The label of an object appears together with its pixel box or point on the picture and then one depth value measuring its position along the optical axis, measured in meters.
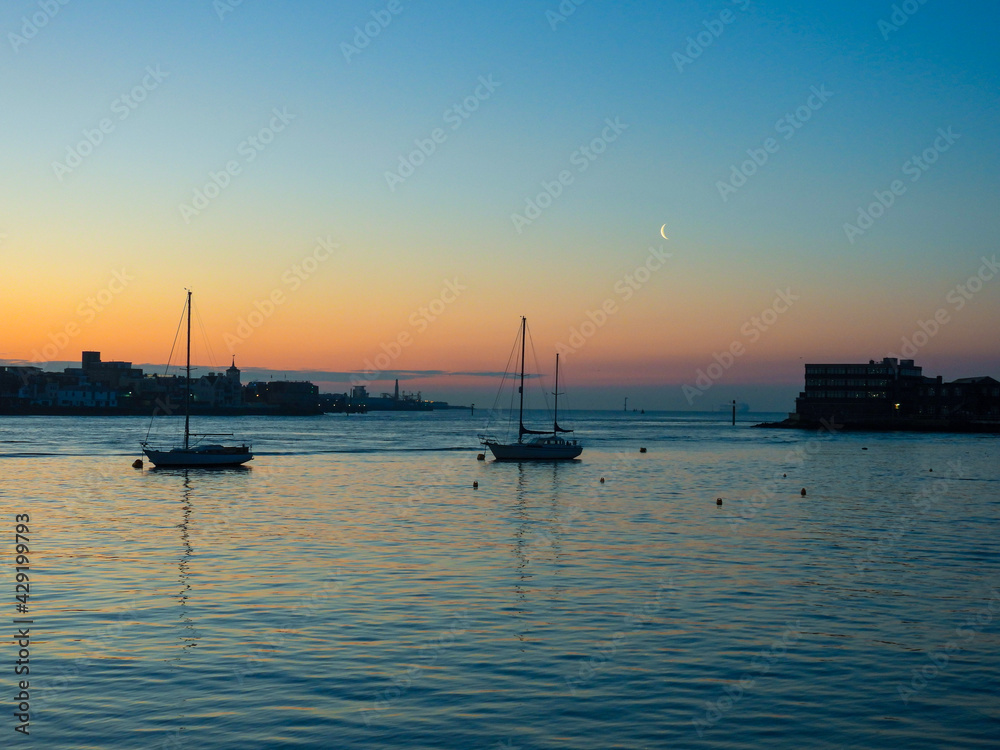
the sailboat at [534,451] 98.94
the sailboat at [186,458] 81.62
